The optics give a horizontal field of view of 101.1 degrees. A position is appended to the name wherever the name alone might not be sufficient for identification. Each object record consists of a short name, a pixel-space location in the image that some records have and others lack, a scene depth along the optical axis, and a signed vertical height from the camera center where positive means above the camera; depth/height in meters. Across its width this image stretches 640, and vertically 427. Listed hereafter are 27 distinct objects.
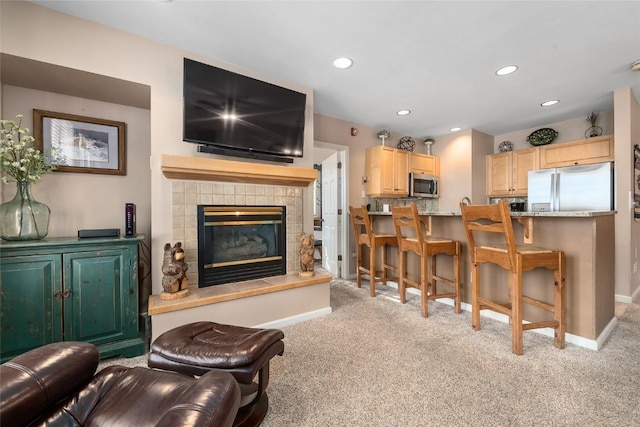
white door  4.25 -0.02
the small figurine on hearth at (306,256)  2.71 -0.46
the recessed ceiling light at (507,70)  2.60 +1.42
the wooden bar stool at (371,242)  3.39 -0.40
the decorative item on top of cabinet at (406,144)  4.77 +1.23
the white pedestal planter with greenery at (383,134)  4.38 +1.29
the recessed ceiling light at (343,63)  2.46 +1.43
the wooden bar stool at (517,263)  1.93 -0.40
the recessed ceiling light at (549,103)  3.40 +1.43
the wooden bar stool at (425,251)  2.64 -0.42
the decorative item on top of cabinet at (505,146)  4.72 +1.17
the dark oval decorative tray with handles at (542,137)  4.20 +1.20
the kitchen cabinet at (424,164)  4.66 +0.87
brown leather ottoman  1.25 -0.70
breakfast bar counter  2.01 -0.46
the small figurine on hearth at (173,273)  2.05 -0.48
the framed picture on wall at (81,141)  2.13 +0.61
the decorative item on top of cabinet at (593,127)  3.81 +1.22
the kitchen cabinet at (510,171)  4.35 +0.70
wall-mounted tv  2.23 +0.91
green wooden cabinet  1.63 -0.55
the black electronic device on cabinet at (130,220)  2.12 -0.06
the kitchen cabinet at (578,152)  3.64 +0.86
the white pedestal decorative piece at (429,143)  4.95 +1.29
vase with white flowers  1.73 +0.07
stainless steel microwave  4.56 +0.47
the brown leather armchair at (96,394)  0.76 -0.60
